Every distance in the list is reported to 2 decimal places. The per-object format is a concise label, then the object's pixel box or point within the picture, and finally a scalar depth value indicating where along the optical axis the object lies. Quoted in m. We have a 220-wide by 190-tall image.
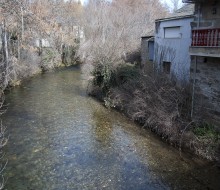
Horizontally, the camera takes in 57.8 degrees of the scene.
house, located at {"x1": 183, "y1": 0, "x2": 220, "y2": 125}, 7.72
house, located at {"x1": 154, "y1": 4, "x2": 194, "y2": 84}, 10.80
